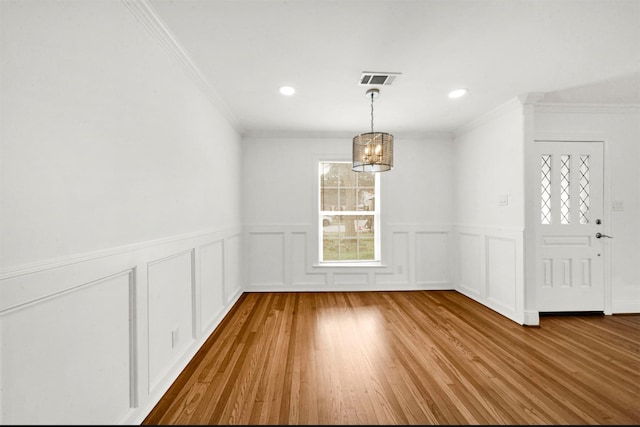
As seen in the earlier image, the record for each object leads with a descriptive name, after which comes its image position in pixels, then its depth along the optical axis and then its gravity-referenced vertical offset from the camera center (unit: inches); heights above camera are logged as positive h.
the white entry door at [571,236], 129.3 -11.8
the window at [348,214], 174.9 -1.4
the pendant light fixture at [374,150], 104.2 +23.1
